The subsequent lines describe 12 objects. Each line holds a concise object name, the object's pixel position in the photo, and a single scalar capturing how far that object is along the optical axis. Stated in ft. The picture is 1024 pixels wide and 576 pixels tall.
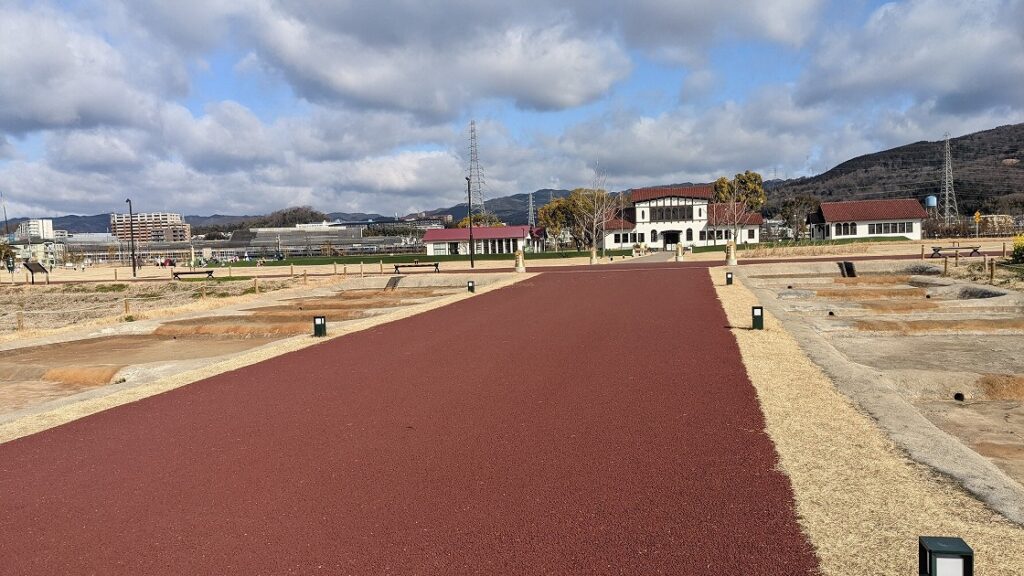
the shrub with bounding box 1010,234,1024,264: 92.55
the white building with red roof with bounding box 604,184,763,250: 254.68
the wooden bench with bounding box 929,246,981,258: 112.37
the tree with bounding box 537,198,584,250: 281.95
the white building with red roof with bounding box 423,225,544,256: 269.23
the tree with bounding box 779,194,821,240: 280.10
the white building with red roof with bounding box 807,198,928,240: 232.32
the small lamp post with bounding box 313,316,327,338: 48.32
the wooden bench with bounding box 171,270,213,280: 154.59
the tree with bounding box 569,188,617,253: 230.68
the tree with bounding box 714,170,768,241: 246.27
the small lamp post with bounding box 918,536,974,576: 10.21
